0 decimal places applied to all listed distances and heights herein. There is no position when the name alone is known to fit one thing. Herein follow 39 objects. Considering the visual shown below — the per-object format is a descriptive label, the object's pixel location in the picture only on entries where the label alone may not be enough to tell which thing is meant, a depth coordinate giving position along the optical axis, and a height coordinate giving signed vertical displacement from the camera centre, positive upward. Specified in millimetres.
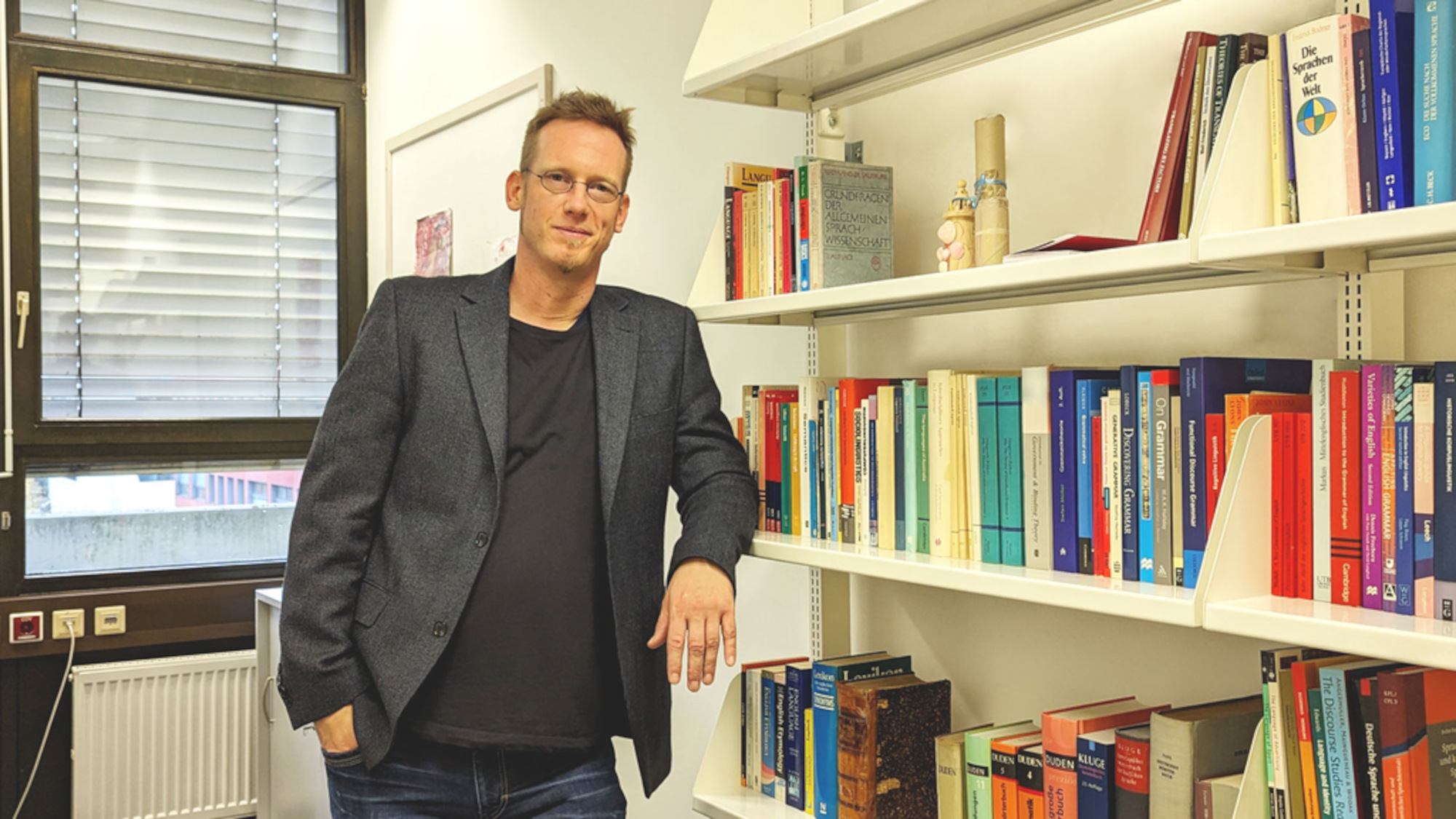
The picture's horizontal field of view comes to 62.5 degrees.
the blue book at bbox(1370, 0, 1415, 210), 1085 +290
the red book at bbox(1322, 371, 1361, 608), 1130 -72
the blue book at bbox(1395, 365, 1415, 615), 1082 -73
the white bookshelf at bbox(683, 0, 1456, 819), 1177 +152
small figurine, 1607 +246
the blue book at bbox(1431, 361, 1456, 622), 1052 -85
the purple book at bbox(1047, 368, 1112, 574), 1408 -61
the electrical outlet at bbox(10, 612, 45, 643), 3502 -572
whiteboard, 3146 +739
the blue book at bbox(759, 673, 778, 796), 1907 -497
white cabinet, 3186 -929
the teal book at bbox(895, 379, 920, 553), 1629 -75
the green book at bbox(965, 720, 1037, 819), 1576 -466
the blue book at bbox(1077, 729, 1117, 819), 1397 -421
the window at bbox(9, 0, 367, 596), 3693 +518
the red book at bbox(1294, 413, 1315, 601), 1172 -90
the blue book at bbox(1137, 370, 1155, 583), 1312 -69
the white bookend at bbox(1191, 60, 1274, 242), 1180 +242
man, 1693 -171
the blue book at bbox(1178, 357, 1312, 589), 1245 +13
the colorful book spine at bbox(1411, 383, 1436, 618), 1067 -77
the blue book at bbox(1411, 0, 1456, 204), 1045 +271
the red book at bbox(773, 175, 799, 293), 1854 +282
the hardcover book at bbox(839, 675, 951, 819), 1705 -475
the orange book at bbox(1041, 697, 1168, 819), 1445 -399
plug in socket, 3551 -564
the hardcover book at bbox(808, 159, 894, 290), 1798 +299
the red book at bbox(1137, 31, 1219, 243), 1288 +272
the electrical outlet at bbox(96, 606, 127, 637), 3609 -572
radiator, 3551 -937
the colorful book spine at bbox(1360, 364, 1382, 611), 1110 -69
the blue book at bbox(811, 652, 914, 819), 1764 -442
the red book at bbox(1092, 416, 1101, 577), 1376 -120
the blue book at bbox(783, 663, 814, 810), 1838 -471
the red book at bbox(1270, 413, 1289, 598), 1179 -90
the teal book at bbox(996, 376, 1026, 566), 1485 -67
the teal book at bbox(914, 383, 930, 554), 1614 -68
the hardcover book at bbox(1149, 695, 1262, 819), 1303 -371
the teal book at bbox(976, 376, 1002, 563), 1516 -64
